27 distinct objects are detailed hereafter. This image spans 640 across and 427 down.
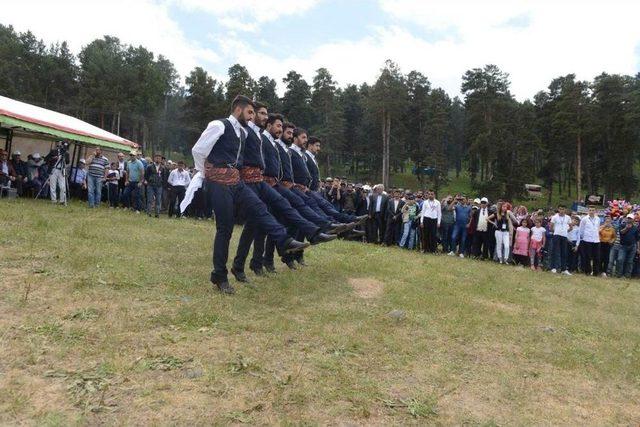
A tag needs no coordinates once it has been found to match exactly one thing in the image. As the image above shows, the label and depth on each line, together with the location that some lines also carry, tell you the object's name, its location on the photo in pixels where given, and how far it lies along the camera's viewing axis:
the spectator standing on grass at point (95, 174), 14.59
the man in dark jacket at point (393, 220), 15.29
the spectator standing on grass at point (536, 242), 13.86
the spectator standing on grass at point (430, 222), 14.84
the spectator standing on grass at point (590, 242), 13.99
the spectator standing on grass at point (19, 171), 16.23
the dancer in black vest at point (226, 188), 5.96
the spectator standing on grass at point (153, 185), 15.78
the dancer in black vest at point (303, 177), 8.45
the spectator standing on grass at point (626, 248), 14.27
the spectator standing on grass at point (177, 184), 16.08
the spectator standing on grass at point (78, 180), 18.31
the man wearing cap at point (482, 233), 14.45
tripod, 14.43
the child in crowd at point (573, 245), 14.16
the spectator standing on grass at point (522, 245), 13.92
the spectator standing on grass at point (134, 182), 15.76
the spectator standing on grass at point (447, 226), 15.09
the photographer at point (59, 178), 14.47
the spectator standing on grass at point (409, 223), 14.99
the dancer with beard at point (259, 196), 6.58
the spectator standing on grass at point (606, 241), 14.33
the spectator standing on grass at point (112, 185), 16.98
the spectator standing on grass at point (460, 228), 14.73
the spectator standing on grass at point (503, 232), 13.98
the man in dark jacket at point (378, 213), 15.46
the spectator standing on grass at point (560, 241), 13.95
